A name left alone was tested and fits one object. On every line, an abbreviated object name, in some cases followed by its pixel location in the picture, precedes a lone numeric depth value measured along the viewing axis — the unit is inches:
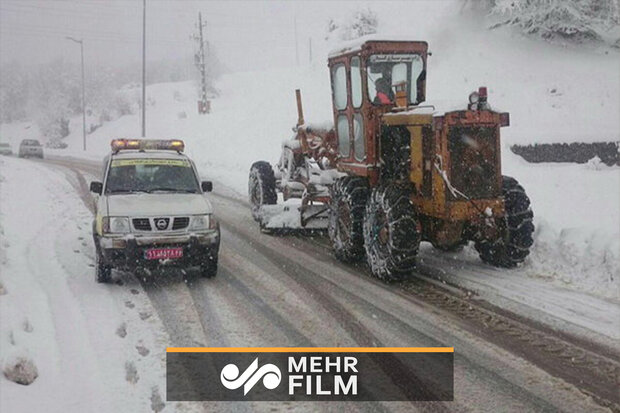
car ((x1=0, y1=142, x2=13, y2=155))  1705.2
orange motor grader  297.6
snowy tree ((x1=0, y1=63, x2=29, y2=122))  3951.8
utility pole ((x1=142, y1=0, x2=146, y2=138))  1299.2
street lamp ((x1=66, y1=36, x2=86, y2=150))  1776.6
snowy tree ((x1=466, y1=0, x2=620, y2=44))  956.0
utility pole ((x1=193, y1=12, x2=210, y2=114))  1943.2
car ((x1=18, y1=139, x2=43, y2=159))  1523.1
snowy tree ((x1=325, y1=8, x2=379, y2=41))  1456.7
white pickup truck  297.9
